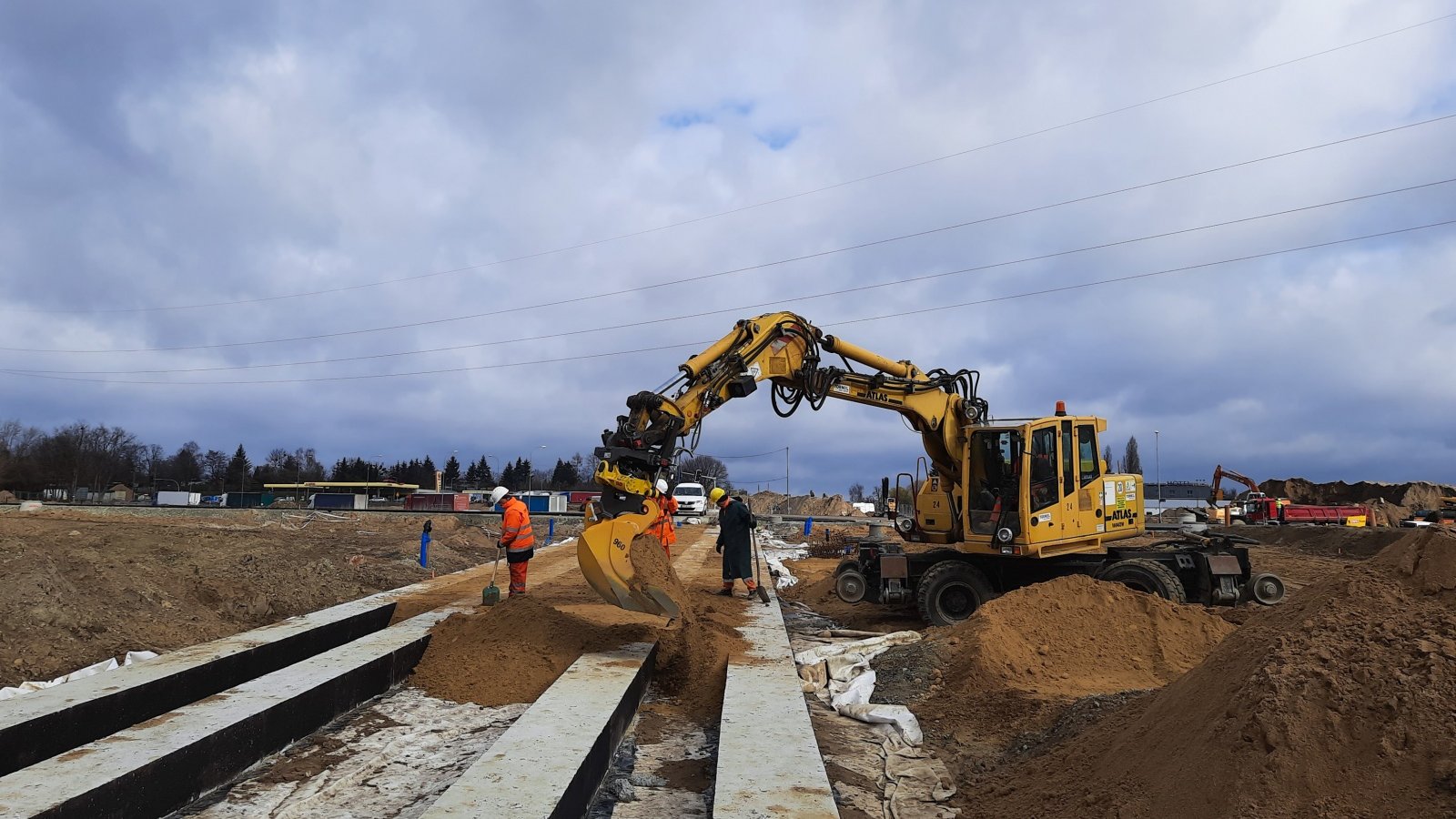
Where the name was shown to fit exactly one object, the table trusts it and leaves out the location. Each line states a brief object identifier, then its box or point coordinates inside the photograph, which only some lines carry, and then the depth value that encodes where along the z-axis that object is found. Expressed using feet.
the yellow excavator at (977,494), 33.65
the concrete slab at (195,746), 14.44
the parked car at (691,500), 132.87
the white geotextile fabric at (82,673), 22.94
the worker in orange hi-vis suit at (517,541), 35.14
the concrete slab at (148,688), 17.89
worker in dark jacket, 41.29
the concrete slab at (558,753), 14.05
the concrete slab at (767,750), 14.20
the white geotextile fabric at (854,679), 22.22
